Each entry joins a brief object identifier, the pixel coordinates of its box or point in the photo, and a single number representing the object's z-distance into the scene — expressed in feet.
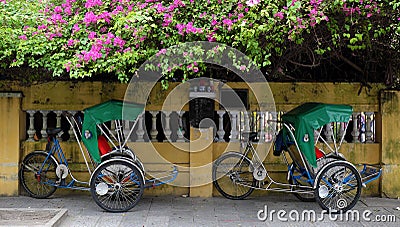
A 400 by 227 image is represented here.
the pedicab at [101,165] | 22.47
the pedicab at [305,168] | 22.16
